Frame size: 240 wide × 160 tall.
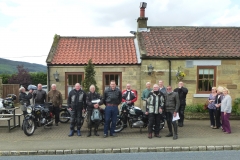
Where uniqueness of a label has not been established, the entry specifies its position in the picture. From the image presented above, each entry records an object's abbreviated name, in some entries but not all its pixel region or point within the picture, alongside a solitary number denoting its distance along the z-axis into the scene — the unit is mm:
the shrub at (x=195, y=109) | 12648
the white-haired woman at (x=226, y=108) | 9548
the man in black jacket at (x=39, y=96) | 11000
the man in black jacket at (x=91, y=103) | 9353
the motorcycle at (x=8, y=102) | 14525
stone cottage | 13602
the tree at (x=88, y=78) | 11305
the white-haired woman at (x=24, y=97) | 11586
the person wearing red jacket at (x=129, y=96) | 10402
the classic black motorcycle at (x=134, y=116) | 9820
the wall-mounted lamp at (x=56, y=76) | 13997
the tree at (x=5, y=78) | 33719
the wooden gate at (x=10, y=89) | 21328
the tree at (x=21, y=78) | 34031
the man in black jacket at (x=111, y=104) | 9172
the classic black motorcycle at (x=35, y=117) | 9342
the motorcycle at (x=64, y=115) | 11942
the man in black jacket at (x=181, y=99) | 10711
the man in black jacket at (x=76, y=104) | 9344
